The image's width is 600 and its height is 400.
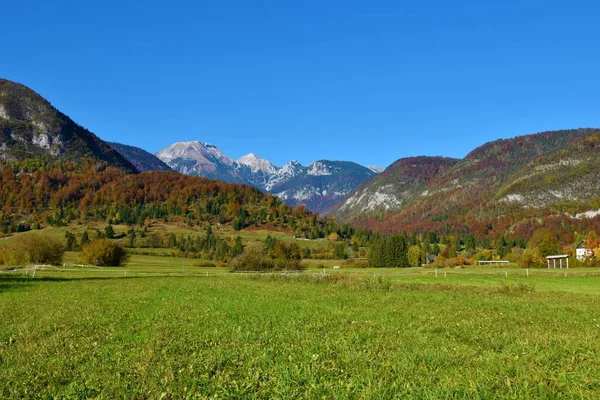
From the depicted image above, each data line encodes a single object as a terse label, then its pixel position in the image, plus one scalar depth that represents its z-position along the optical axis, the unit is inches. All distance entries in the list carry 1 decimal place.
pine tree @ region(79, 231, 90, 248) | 6811.0
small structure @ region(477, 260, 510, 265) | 6245.6
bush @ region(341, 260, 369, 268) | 5635.3
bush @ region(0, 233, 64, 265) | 4328.2
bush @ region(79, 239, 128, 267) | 4763.8
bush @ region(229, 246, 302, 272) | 4266.0
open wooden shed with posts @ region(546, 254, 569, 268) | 5046.3
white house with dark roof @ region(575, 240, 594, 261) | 5870.1
